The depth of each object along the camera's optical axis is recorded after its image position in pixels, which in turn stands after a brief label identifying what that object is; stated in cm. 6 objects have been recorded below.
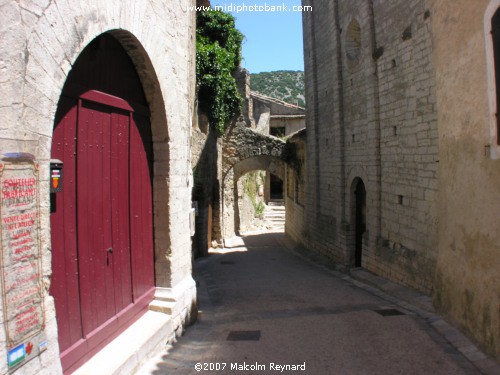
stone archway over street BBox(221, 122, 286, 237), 1634
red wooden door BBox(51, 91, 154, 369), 346
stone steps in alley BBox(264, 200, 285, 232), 2486
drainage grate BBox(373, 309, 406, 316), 646
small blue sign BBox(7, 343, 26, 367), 251
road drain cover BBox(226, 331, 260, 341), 546
